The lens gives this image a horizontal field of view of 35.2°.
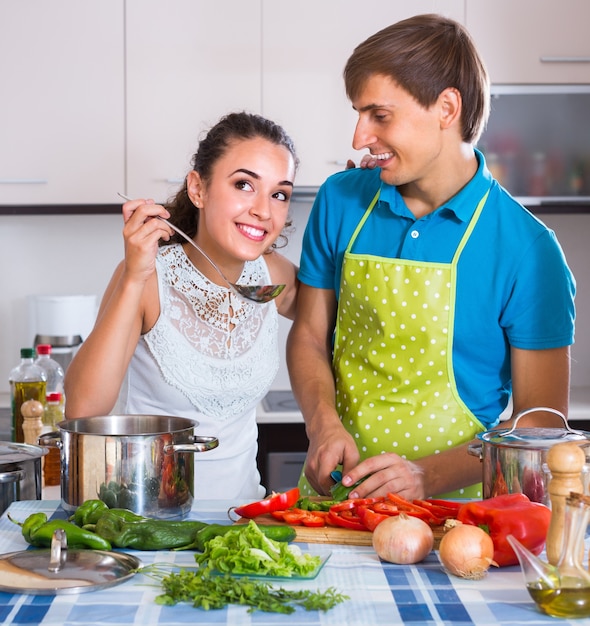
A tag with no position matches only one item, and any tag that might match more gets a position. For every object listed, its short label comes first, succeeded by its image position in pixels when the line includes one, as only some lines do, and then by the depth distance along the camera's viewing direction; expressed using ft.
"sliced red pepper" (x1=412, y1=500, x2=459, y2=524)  4.20
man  5.42
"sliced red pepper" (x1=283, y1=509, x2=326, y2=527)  4.13
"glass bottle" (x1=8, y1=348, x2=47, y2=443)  6.79
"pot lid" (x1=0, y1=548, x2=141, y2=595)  3.33
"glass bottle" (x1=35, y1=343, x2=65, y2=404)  7.22
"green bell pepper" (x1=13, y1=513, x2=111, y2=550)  3.76
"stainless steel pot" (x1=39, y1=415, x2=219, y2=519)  4.07
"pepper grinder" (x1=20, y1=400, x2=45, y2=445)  6.35
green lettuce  3.44
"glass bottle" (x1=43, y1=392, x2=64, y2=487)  6.12
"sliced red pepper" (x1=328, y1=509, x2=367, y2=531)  4.08
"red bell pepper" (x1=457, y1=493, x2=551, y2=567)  3.64
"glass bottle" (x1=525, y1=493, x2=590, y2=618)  3.10
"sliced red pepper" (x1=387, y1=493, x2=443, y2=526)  4.16
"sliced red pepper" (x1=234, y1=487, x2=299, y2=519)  4.23
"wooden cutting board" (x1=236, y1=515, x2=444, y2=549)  3.99
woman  5.37
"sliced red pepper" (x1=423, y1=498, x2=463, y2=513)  4.34
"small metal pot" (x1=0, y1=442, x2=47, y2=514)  4.59
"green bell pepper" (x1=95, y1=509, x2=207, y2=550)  3.79
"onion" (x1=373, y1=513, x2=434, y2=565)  3.68
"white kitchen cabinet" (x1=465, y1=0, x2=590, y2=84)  10.30
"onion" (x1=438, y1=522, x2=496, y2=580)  3.48
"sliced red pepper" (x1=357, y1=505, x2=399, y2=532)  4.02
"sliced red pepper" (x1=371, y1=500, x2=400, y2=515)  4.13
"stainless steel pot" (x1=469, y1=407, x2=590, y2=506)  3.86
